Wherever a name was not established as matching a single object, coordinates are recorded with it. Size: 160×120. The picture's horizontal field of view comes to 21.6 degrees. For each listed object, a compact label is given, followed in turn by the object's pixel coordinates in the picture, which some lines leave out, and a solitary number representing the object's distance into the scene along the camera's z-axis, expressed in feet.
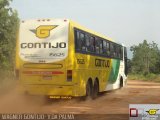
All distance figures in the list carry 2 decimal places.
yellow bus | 54.13
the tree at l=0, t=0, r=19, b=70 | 130.62
